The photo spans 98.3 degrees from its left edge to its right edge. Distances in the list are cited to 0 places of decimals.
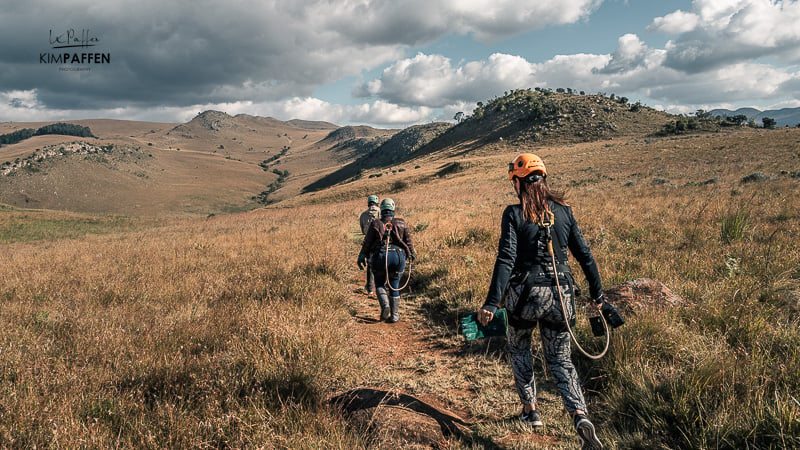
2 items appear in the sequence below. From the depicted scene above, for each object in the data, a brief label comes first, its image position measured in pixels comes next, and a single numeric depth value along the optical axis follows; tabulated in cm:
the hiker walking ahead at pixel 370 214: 842
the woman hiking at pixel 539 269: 289
